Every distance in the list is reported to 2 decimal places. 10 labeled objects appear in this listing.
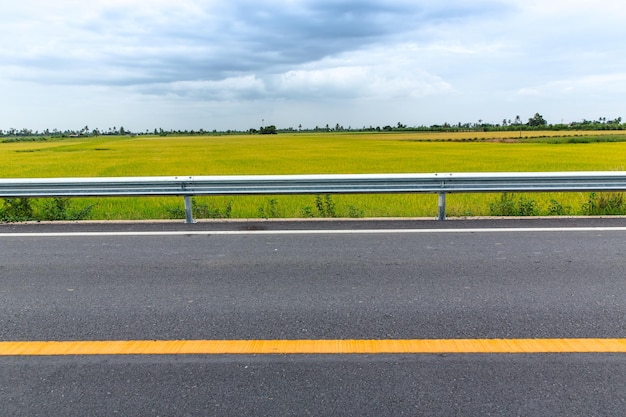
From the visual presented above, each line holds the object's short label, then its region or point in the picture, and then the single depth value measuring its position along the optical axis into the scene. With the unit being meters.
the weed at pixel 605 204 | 7.84
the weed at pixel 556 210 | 7.88
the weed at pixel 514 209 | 7.87
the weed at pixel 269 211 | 8.08
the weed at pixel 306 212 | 8.04
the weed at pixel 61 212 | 7.87
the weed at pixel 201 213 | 7.96
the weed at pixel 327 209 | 8.15
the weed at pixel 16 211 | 7.74
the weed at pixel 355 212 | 8.00
